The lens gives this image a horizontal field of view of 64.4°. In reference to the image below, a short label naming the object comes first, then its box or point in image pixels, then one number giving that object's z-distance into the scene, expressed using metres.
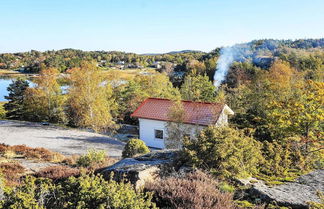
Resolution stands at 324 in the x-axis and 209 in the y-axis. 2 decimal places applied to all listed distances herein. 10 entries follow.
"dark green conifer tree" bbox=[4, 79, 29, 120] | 28.26
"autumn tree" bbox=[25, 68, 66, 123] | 25.78
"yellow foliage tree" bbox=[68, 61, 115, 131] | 21.09
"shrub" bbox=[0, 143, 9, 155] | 11.01
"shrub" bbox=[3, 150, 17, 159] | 10.63
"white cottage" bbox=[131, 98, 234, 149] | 17.36
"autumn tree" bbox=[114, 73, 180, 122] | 28.23
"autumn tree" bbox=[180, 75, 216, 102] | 27.00
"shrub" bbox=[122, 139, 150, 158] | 11.74
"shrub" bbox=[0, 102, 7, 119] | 28.12
